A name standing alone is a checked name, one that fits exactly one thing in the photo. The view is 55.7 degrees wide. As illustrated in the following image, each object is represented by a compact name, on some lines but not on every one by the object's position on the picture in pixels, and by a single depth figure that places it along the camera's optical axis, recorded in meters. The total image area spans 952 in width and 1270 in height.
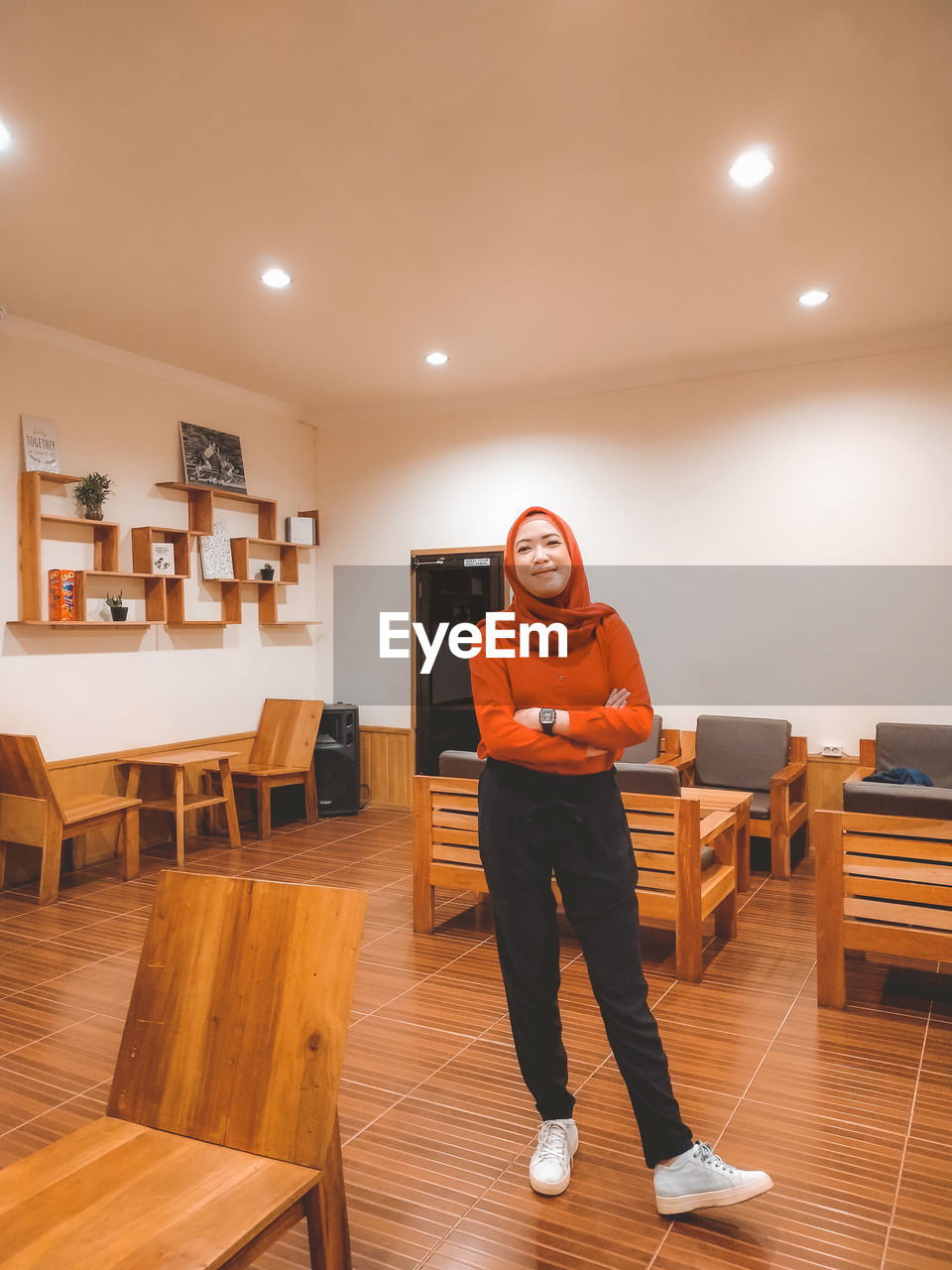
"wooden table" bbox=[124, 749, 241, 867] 5.68
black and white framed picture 6.46
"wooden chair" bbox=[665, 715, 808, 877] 5.48
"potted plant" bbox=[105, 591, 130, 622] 5.77
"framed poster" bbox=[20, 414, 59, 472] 5.36
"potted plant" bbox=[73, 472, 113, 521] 5.60
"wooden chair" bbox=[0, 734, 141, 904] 4.86
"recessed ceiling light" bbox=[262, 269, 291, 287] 4.67
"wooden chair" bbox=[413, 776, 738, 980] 3.78
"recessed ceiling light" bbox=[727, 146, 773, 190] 3.54
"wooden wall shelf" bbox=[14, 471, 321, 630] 5.32
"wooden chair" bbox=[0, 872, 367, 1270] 1.30
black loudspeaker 7.02
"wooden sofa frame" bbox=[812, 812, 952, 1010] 3.34
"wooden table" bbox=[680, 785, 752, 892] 4.57
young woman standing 2.16
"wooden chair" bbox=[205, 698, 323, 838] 6.57
